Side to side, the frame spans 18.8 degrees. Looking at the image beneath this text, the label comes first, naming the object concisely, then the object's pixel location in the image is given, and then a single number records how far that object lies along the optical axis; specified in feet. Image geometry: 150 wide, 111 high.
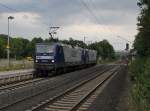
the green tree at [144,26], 111.68
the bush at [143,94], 41.45
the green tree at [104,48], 541.26
